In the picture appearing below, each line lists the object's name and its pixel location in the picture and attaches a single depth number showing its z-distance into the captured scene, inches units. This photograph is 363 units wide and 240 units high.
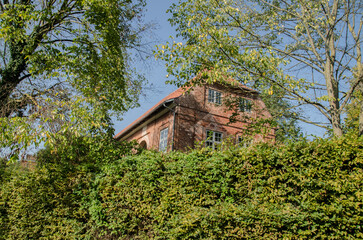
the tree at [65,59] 318.7
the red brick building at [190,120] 646.5
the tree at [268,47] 333.4
